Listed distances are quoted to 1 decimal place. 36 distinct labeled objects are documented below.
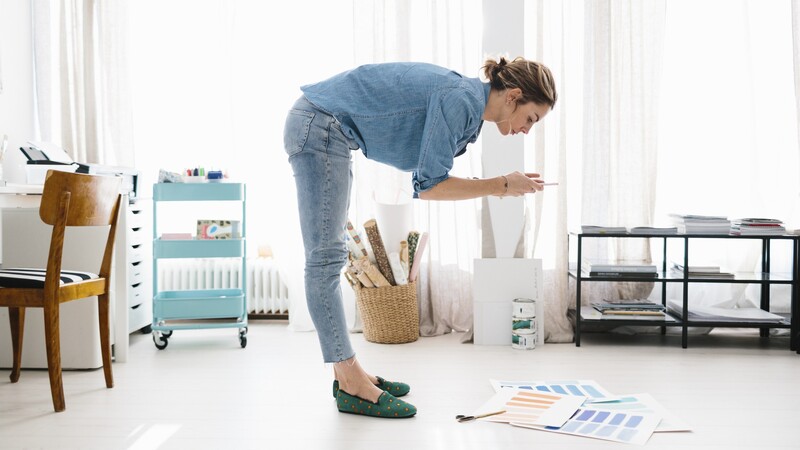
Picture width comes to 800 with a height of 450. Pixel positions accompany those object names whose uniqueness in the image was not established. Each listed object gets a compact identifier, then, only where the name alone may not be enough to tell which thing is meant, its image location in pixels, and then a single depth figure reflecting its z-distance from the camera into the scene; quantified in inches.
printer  108.0
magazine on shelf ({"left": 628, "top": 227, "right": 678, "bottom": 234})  112.4
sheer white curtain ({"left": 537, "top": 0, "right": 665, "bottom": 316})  122.1
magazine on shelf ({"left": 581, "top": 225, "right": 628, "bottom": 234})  113.4
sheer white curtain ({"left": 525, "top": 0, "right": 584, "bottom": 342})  122.3
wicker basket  116.3
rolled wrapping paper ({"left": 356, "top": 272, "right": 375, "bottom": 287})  116.0
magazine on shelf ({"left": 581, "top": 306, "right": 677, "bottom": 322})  113.8
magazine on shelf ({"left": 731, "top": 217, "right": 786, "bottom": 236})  111.6
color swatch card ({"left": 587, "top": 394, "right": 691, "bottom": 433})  71.4
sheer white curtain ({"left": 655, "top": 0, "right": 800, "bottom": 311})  122.9
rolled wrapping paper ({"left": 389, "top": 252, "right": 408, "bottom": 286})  116.3
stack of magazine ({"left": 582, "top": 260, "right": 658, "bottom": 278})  113.0
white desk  96.7
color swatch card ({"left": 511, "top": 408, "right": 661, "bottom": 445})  68.4
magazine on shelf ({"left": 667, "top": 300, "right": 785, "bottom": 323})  112.0
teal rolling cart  113.5
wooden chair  76.3
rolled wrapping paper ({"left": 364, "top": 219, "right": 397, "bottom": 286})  117.2
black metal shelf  110.4
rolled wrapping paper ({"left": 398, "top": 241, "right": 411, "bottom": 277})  117.9
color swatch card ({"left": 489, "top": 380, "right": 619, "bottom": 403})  82.3
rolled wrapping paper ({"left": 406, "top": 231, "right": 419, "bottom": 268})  120.0
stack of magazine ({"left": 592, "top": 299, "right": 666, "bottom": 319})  114.7
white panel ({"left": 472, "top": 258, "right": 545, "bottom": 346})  117.2
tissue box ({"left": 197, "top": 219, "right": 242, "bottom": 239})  114.6
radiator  134.9
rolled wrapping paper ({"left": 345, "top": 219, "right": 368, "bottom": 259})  116.4
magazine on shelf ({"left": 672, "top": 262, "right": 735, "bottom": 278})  113.0
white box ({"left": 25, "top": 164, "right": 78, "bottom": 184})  107.9
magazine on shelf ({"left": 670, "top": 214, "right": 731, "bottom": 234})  112.4
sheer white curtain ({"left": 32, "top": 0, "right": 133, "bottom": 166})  130.1
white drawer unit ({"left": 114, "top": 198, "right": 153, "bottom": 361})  102.0
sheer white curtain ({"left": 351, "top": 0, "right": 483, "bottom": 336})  125.4
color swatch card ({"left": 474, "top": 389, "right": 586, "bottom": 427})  73.5
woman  66.4
